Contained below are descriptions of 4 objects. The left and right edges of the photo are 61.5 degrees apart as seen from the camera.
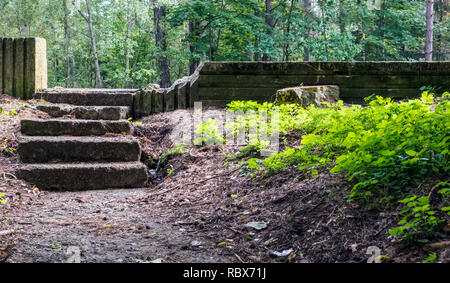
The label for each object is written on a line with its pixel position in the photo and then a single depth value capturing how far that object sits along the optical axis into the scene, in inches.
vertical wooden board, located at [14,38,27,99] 288.0
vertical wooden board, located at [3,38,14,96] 288.4
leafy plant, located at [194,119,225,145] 199.8
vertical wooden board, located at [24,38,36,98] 287.1
